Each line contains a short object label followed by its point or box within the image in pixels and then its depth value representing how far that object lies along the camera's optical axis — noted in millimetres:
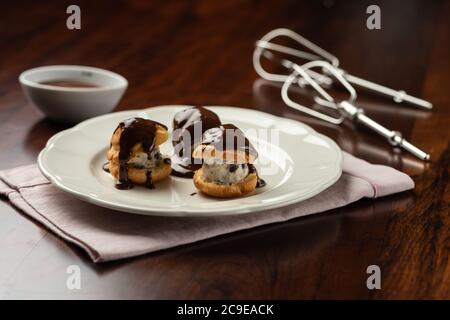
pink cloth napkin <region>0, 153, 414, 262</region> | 765
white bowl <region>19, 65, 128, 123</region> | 1037
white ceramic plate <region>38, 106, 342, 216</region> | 789
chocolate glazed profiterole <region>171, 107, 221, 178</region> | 904
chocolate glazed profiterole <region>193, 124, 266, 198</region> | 834
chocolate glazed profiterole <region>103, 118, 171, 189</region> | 862
